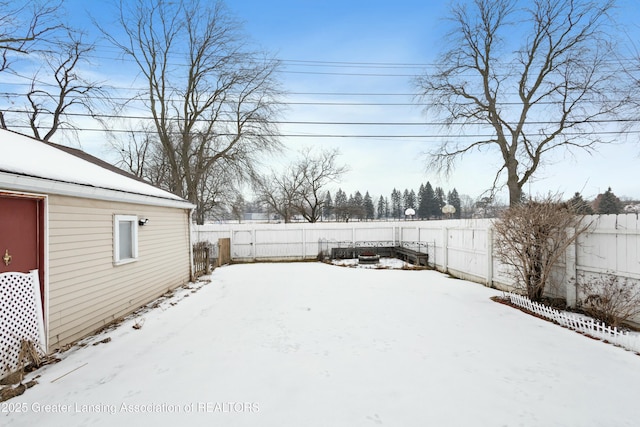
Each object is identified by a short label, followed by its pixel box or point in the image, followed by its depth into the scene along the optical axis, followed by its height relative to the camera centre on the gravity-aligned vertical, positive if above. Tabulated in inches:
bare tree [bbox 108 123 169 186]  914.1 +200.6
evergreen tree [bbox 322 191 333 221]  1358.1 +34.2
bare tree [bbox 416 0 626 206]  410.6 +217.4
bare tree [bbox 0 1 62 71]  313.3 +214.1
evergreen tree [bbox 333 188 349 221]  1298.2 +19.4
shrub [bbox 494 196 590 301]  216.8 -16.7
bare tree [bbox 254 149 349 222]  1098.1 +142.3
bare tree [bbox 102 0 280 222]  572.4 +278.6
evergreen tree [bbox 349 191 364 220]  1322.6 +19.0
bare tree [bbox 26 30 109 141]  444.8 +208.8
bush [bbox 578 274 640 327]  177.2 -53.8
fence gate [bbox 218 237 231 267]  507.5 -62.0
